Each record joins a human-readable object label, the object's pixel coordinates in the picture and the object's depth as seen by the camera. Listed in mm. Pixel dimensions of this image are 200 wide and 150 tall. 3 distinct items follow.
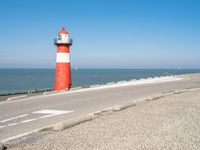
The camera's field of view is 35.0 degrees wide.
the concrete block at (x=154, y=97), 14483
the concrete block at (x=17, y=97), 17038
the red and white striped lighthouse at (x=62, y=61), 27797
